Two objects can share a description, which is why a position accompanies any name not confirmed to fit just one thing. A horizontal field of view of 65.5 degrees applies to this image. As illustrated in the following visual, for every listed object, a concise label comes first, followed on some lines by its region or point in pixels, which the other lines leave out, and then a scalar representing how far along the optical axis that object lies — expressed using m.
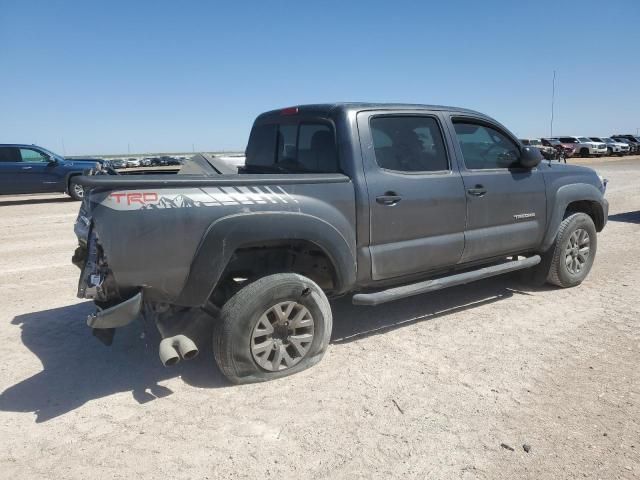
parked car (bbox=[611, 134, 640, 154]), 43.56
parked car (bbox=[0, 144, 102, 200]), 14.06
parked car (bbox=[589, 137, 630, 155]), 40.58
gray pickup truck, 2.99
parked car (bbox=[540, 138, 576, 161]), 38.09
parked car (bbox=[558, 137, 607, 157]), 38.97
